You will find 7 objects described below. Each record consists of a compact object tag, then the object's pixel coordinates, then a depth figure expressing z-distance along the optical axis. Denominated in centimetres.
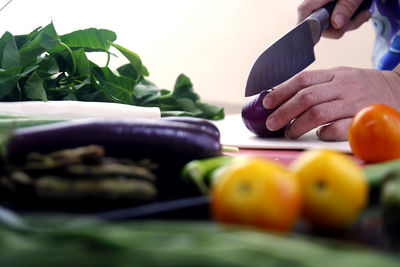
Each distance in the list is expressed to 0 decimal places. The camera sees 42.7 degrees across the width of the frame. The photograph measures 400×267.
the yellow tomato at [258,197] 39
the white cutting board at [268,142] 111
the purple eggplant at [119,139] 56
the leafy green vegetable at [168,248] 31
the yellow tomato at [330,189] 42
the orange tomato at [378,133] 82
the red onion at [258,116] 128
